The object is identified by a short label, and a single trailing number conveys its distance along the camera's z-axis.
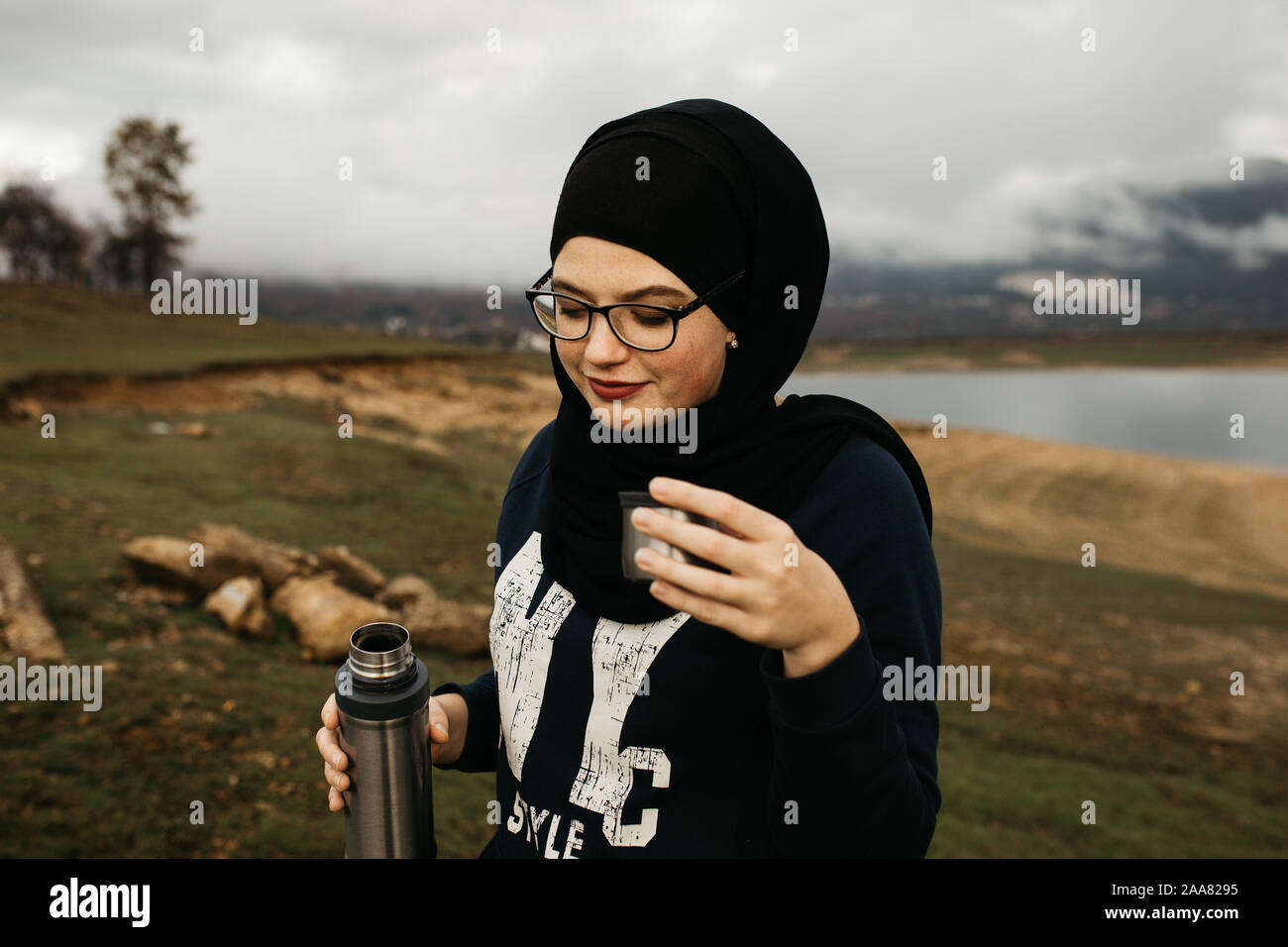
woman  1.52
